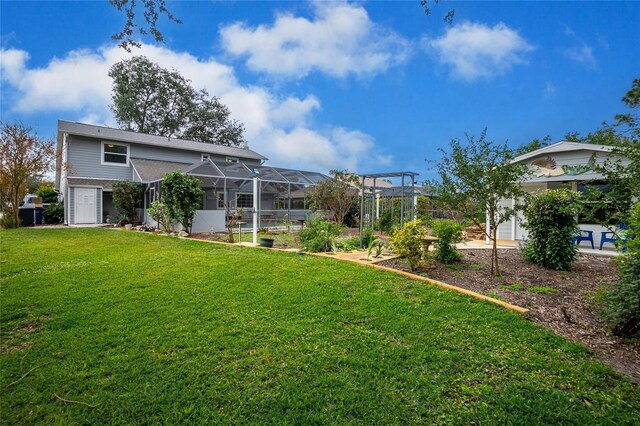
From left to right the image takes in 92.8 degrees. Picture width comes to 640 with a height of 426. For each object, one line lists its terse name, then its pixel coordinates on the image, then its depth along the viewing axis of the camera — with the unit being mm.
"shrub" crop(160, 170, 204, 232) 12438
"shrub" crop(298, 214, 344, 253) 8672
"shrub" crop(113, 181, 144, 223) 16391
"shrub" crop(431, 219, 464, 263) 7168
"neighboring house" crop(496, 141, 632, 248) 10352
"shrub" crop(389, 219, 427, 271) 6309
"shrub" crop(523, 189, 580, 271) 6750
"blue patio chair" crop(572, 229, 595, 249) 9585
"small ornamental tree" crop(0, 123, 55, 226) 14398
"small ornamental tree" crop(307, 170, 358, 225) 16188
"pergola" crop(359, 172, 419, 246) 9008
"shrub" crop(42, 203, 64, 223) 18734
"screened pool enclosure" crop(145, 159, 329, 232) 14477
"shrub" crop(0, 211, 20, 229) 14852
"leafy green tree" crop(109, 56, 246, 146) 28766
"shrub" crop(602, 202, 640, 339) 3184
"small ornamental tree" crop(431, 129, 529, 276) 5867
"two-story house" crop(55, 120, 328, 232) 15852
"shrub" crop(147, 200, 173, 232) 12931
